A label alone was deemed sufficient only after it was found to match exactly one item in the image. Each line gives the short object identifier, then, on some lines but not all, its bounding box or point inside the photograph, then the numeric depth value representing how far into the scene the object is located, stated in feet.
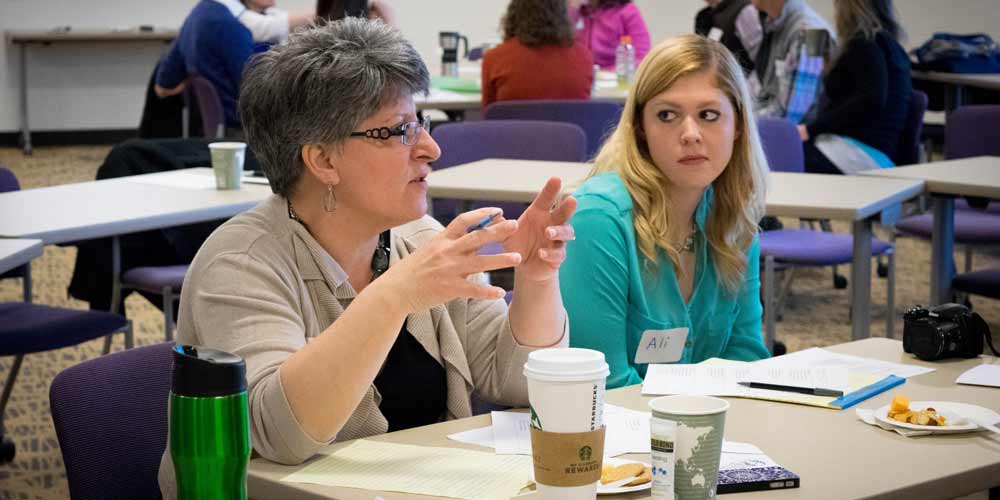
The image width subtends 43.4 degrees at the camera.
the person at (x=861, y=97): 18.24
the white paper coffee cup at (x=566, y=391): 4.52
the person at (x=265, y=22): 21.66
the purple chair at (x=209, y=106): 20.75
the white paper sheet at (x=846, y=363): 7.20
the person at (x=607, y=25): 25.96
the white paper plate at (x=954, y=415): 6.02
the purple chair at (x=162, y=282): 12.60
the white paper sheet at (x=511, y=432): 5.77
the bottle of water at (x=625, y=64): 23.03
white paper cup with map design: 4.72
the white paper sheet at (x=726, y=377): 6.72
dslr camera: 7.41
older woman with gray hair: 5.57
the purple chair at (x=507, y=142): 15.70
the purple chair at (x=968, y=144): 16.10
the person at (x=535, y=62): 18.85
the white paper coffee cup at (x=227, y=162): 12.36
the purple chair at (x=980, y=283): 13.29
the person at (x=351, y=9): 19.90
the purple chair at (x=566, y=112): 17.33
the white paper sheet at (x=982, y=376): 6.97
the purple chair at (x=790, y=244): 14.75
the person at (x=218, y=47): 20.51
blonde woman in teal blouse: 8.38
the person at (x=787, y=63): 19.98
